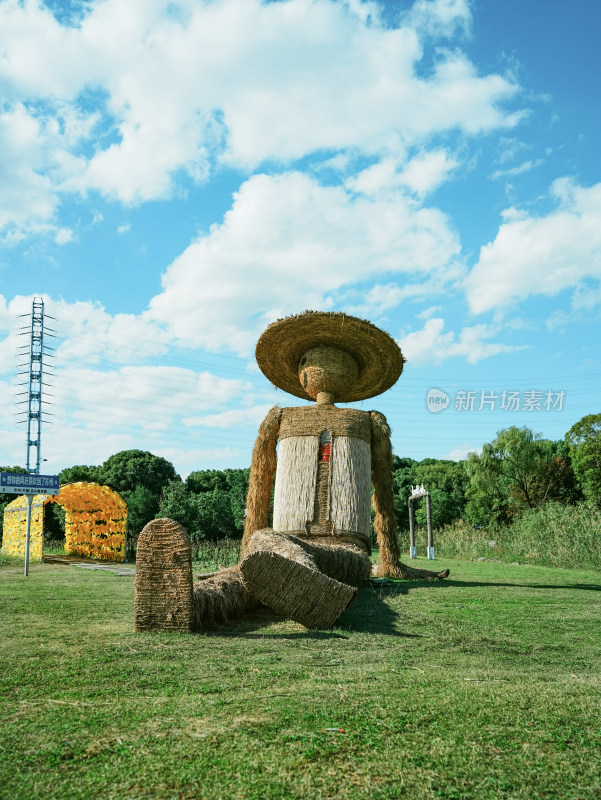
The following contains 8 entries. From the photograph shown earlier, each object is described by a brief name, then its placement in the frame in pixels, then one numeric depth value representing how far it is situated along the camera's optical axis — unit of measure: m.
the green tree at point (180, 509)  22.78
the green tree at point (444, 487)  33.44
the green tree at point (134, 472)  33.41
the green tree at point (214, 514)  25.04
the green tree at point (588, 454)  27.31
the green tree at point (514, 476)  29.59
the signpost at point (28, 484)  11.50
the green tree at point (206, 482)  35.94
